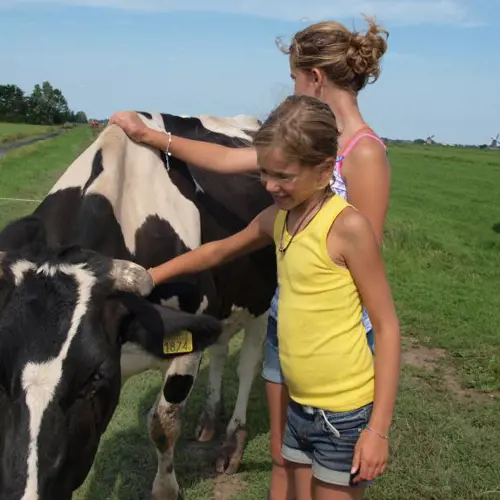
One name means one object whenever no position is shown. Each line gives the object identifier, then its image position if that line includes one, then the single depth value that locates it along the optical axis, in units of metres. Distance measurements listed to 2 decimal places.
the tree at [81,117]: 147.31
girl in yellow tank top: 2.49
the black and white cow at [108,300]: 2.56
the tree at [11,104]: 108.25
